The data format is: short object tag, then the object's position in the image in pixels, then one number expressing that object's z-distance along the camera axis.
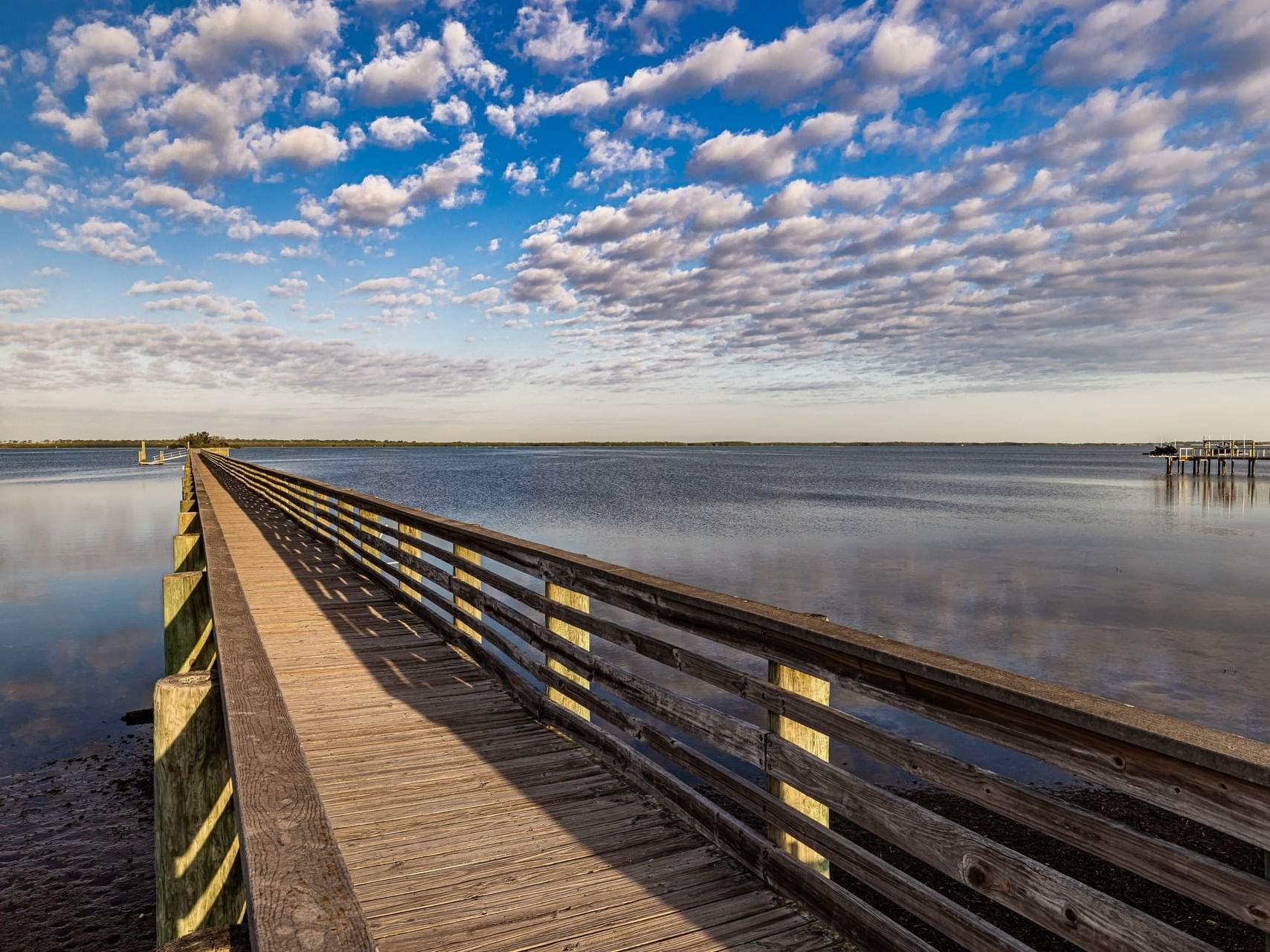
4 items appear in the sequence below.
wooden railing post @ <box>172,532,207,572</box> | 11.13
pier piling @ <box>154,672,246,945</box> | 2.60
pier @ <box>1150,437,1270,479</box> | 67.88
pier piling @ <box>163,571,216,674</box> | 7.59
